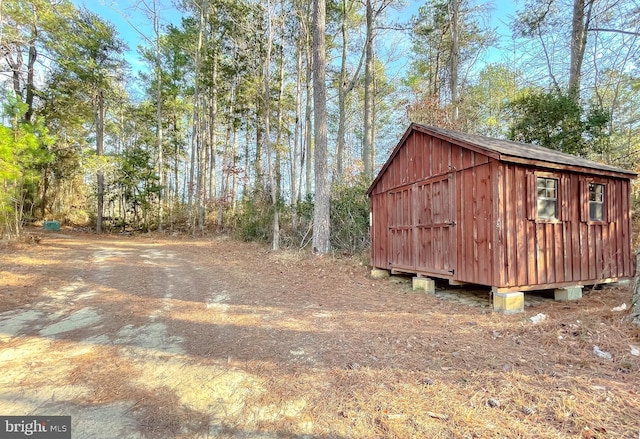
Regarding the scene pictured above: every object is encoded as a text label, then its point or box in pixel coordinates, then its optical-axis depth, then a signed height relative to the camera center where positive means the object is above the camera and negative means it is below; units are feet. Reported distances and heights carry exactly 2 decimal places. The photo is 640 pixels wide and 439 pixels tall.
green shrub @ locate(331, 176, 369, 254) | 38.50 +1.37
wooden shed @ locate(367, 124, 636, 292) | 17.88 +0.98
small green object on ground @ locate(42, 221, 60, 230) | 60.95 +1.12
